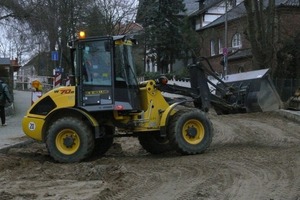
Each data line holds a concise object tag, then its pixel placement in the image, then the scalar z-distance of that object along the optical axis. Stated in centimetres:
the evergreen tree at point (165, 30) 4972
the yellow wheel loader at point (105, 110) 1109
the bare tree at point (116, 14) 3734
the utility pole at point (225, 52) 2906
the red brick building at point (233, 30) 3553
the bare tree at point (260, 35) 2706
